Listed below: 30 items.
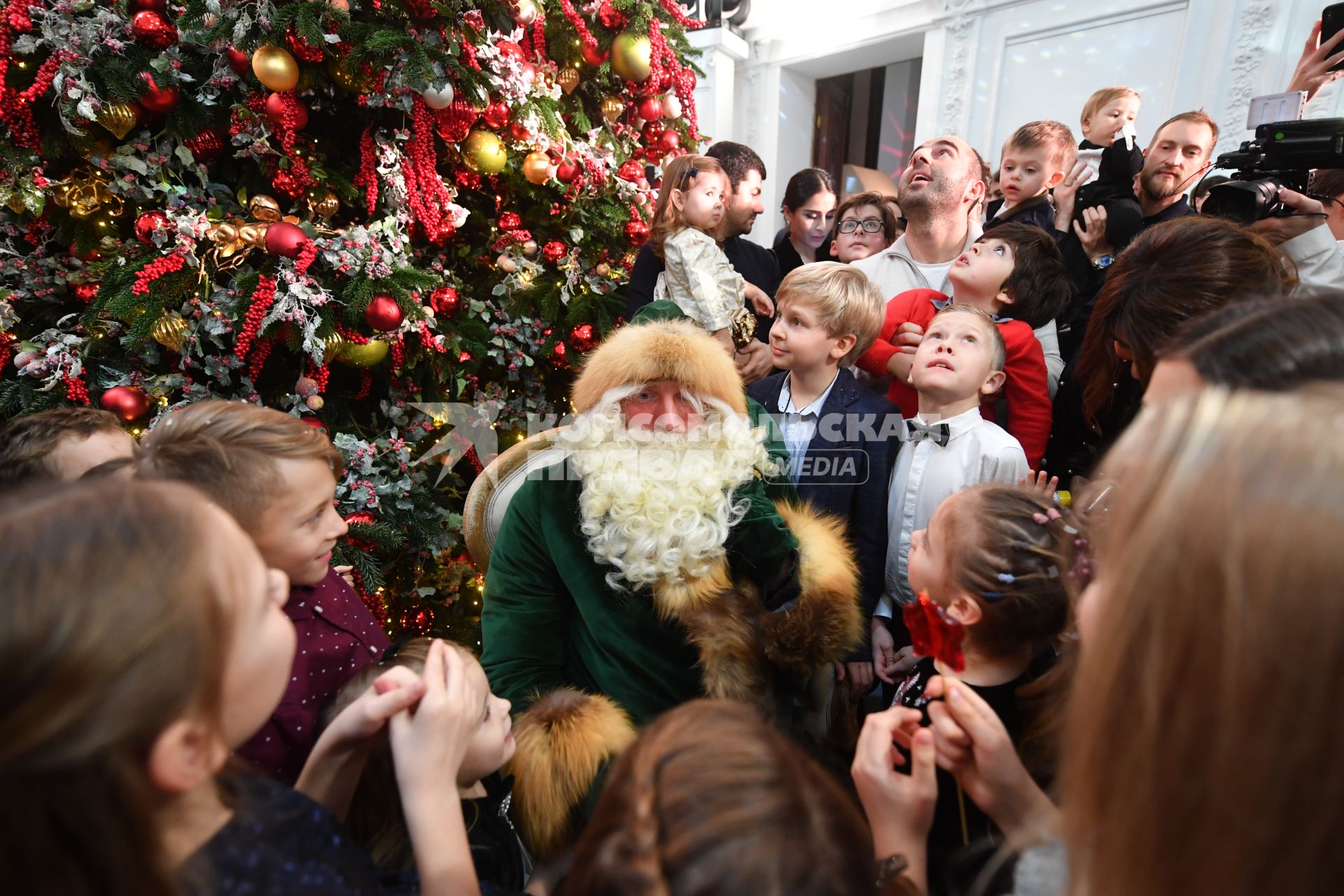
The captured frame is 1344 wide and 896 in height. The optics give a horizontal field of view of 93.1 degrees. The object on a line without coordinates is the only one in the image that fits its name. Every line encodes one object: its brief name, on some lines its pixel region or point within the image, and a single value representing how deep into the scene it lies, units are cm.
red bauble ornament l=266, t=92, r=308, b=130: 192
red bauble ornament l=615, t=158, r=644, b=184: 283
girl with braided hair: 113
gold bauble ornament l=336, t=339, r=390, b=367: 214
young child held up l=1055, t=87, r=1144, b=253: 238
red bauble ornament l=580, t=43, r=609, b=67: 267
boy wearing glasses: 314
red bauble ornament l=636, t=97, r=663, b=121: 293
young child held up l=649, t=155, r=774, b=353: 257
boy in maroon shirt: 112
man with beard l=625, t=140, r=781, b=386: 263
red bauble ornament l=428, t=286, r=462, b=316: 244
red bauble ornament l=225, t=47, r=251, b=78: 192
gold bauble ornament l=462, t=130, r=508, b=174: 237
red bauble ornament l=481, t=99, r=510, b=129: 233
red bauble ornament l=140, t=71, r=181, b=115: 188
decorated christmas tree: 189
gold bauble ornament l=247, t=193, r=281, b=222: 201
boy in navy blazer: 186
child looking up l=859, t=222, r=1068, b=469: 196
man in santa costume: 145
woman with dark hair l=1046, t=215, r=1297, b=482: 136
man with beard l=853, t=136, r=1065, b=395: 242
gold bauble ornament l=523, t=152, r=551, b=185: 251
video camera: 157
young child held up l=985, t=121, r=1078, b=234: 254
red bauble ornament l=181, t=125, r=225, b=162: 203
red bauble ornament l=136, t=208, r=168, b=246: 191
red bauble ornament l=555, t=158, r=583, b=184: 261
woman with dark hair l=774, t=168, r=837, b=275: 349
